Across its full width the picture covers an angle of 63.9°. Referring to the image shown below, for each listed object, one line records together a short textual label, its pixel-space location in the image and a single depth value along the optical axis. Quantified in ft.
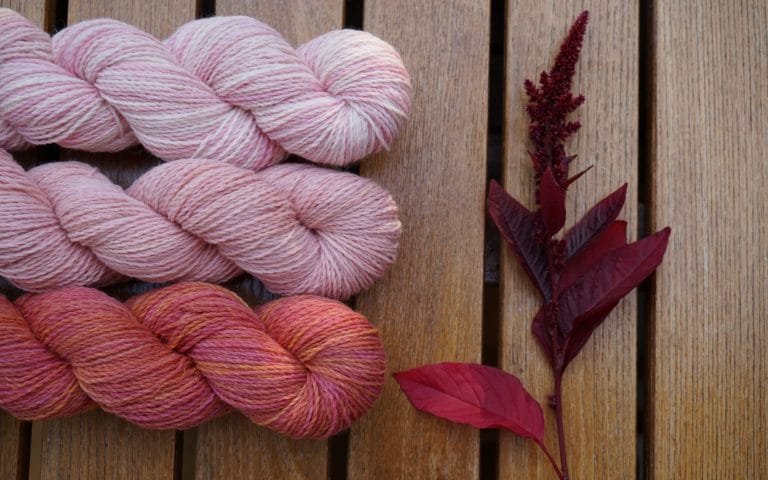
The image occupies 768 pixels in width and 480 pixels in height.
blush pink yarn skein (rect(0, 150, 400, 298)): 1.89
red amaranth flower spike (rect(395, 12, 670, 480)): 2.05
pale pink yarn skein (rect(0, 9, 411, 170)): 1.95
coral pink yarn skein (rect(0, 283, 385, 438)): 1.84
